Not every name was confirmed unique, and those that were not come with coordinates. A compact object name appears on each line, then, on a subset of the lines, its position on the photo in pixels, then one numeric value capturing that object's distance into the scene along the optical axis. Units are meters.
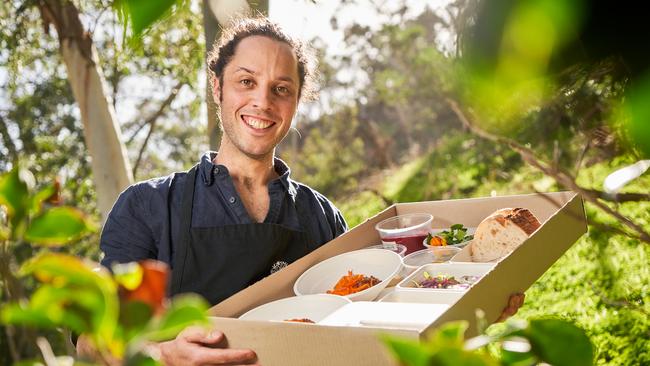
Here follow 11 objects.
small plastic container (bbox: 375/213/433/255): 2.13
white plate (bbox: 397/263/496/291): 1.70
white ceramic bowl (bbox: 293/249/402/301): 1.72
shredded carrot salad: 1.71
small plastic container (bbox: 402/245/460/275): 1.93
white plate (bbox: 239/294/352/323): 1.55
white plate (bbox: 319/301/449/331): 1.25
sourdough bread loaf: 1.82
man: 2.20
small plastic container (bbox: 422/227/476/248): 2.02
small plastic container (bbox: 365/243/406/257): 2.07
